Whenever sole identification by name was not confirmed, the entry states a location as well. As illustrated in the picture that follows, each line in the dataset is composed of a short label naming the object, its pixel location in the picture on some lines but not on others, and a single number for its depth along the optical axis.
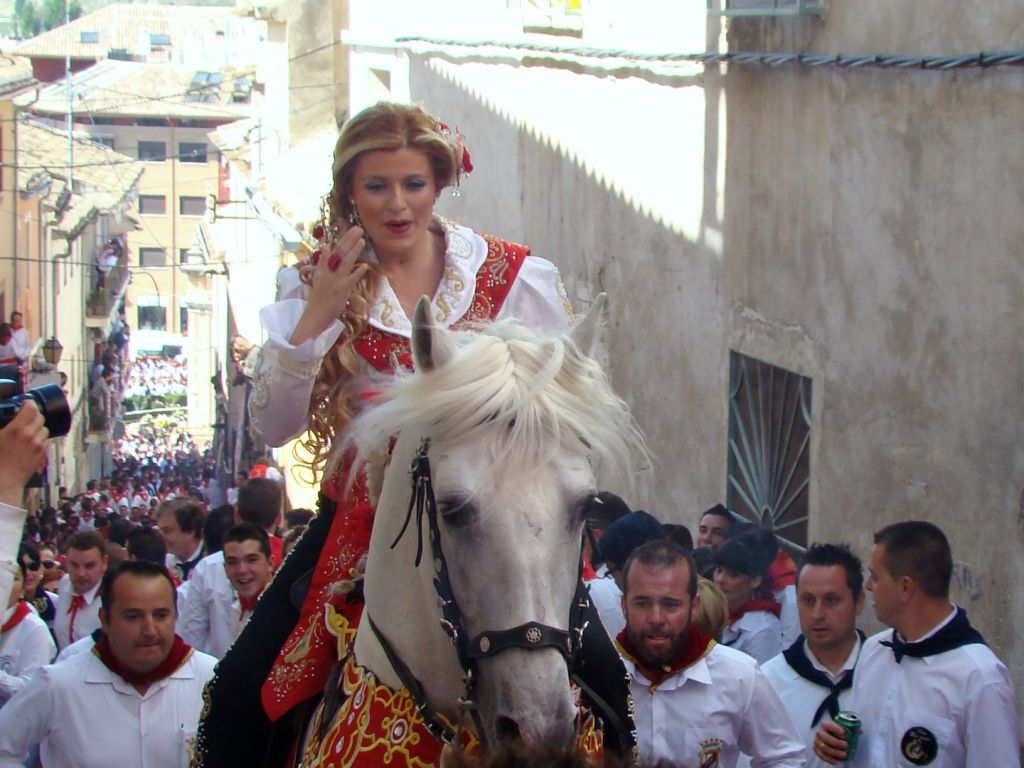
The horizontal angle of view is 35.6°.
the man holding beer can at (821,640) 5.48
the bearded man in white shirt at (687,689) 4.85
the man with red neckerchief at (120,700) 5.63
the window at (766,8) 8.94
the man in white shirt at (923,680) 4.78
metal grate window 9.39
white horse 2.96
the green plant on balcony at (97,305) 51.78
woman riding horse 3.83
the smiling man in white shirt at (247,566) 7.25
